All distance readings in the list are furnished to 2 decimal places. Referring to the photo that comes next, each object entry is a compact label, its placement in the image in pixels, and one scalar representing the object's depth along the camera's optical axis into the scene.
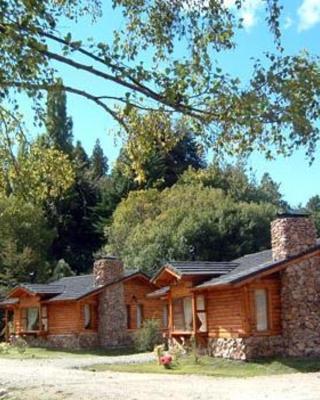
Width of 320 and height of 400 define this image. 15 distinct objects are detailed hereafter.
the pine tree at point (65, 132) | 59.37
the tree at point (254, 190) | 51.59
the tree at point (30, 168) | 9.05
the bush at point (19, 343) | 30.56
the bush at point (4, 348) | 30.71
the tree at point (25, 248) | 47.00
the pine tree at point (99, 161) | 66.74
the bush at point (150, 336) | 28.02
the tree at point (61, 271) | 47.96
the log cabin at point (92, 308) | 30.78
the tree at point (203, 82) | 6.35
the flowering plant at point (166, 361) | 19.95
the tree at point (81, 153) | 62.28
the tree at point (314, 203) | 69.46
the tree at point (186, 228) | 44.69
